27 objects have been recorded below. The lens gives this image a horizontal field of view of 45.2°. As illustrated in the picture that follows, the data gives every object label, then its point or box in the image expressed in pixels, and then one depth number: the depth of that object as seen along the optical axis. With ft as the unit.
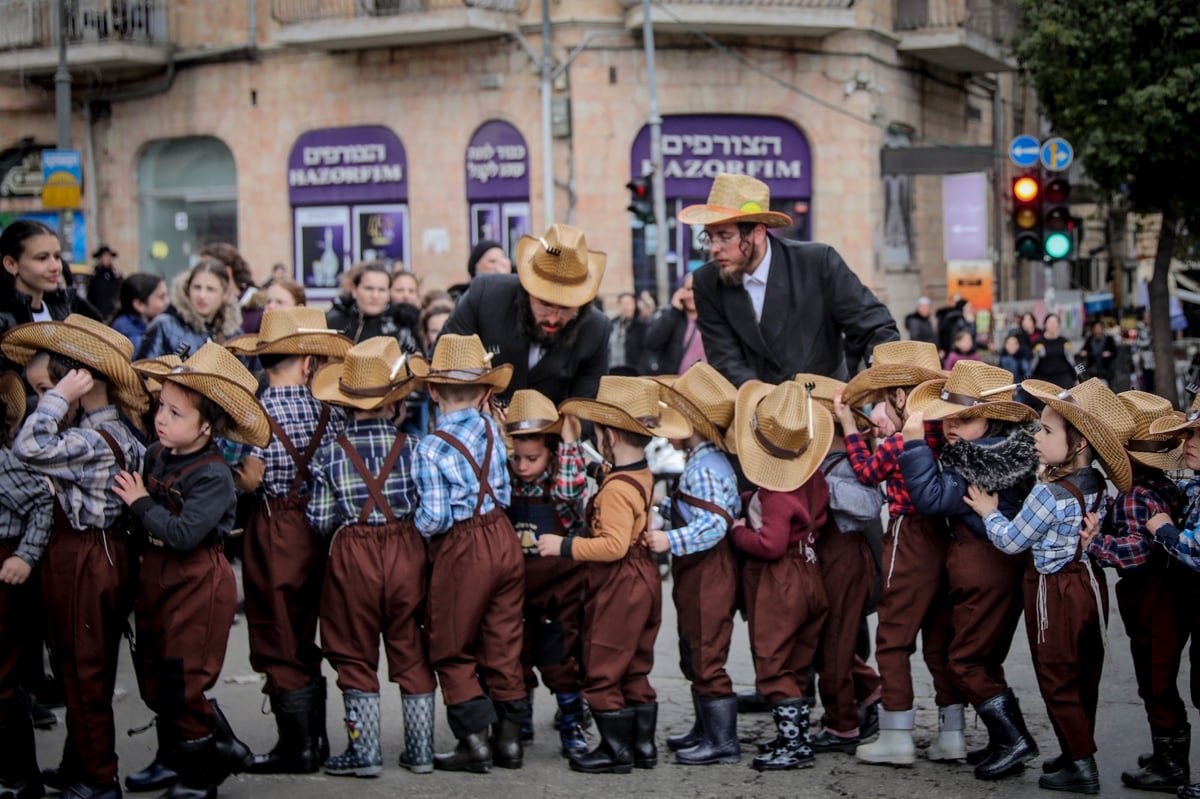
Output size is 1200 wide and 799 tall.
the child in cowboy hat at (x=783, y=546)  18.94
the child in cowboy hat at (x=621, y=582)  19.15
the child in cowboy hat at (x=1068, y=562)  17.47
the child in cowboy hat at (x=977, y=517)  18.30
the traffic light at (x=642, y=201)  62.90
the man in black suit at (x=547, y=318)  21.09
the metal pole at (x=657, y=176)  69.36
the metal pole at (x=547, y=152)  74.84
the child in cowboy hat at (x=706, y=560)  19.33
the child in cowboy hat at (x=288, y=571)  19.06
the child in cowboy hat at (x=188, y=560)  17.33
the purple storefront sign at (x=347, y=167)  78.59
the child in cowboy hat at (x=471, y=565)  18.97
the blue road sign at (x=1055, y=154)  49.42
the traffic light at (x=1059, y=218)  42.91
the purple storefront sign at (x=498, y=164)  76.64
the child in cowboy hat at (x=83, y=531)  17.15
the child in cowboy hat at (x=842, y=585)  19.80
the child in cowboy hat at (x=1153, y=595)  17.74
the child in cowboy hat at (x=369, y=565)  18.83
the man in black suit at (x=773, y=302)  21.29
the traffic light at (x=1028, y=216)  42.73
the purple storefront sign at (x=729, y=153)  76.95
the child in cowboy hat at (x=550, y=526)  20.07
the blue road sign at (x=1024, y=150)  52.26
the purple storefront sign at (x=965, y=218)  86.74
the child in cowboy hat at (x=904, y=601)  18.96
